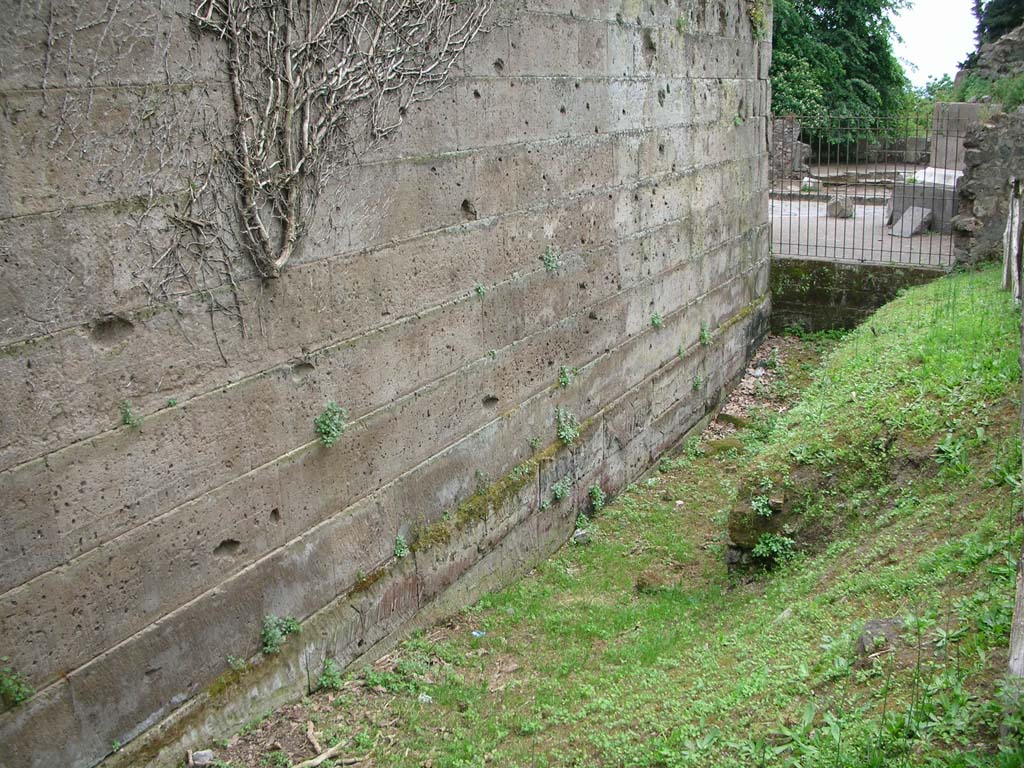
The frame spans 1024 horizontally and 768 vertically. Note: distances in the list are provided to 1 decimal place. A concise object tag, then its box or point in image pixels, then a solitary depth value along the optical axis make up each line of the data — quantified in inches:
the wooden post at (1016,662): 119.2
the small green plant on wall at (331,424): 197.2
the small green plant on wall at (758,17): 411.2
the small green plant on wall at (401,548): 221.8
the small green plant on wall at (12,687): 141.8
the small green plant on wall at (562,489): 281.3
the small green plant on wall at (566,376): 284.7
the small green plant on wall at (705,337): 384.8
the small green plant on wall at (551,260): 271.7
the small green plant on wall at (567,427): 284.8
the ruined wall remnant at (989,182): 457.1
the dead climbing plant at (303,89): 172.9
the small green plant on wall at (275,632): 188.4
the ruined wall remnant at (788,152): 776.3
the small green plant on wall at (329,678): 201.8
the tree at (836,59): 920.3
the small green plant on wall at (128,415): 157.3
